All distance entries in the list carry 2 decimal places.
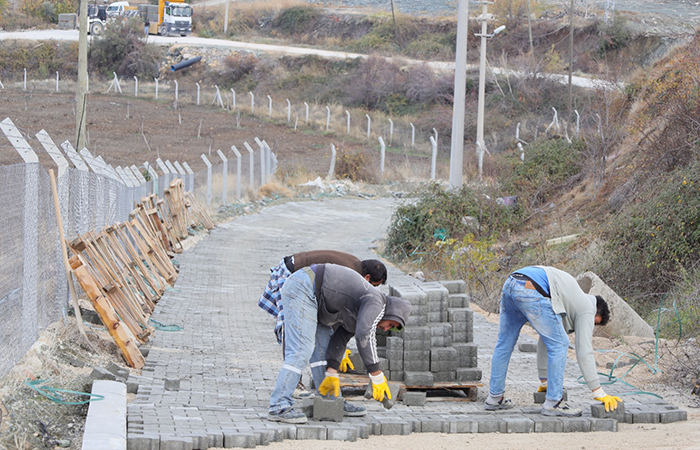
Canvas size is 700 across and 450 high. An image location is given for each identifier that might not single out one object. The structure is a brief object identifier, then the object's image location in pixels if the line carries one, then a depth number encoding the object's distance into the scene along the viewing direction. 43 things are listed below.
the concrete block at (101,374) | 14.50
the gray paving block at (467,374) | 15.67
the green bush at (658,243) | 24.90
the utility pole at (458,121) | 36.56
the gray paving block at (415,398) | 14.96
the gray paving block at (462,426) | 13.62
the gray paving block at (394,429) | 13.29
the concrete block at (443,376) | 15.56
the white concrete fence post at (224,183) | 50.44
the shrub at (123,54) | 127.31
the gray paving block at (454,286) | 17.25
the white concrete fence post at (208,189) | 49.71
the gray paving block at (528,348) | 20.09
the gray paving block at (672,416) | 14.46
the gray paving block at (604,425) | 13.97
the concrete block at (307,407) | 13.64
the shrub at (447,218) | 36.25
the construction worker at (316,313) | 13.02
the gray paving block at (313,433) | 12.78
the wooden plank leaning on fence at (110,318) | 17.16
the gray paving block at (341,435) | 12.77
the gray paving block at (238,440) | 11.87
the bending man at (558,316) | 13.98
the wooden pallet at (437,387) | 15.23
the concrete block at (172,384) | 15.34
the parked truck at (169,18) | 140.25
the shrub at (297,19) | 157.12
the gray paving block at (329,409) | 13.29
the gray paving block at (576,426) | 13.87
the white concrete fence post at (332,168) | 68.06
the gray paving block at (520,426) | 13.78
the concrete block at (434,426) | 13.56
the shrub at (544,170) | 42.03
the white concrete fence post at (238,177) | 53.54
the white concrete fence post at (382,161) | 70.56
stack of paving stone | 15.38
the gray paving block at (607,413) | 14.19
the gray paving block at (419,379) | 15.18
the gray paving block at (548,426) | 13.85
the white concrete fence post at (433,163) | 67.81
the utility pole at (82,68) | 39.72
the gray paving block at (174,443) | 11.28
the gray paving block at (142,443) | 11.24
